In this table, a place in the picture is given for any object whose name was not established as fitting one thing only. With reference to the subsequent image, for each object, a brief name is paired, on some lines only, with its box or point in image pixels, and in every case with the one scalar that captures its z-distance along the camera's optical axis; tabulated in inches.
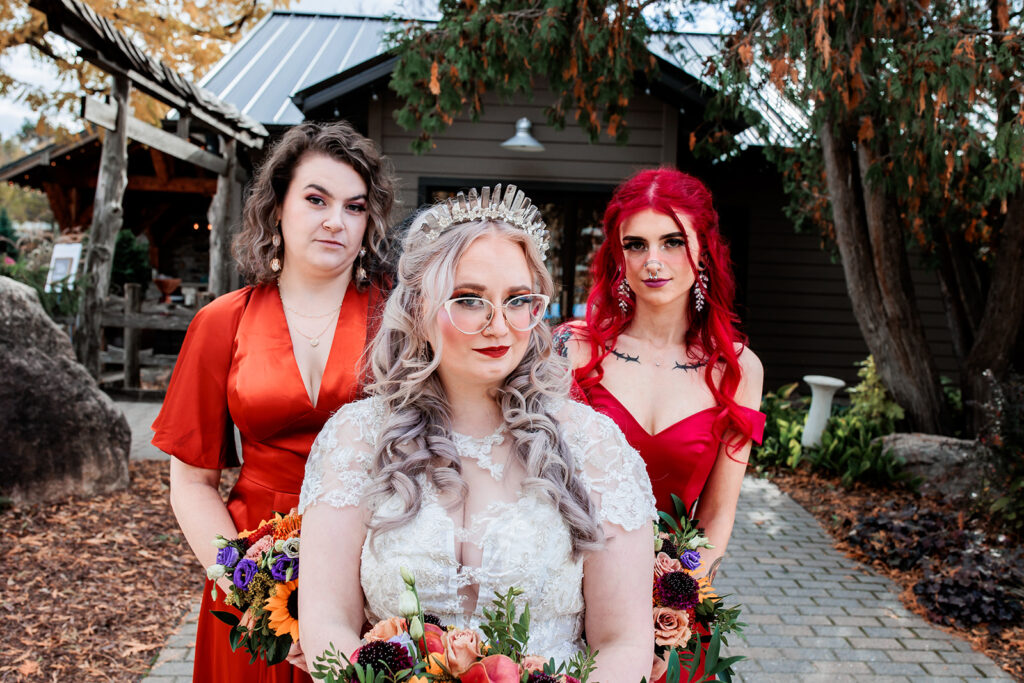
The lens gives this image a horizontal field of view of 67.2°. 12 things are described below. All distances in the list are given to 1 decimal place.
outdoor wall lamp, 345.4
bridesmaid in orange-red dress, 86.2
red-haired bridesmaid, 94.6
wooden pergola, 251.9
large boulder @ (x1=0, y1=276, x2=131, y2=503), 213.2
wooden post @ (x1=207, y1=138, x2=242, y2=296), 386.9
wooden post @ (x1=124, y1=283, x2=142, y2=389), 392.5
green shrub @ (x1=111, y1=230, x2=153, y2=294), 514.3
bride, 64.5
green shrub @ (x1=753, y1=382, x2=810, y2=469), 318.8
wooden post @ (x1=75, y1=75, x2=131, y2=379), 298.7
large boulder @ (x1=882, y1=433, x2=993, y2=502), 225.3
